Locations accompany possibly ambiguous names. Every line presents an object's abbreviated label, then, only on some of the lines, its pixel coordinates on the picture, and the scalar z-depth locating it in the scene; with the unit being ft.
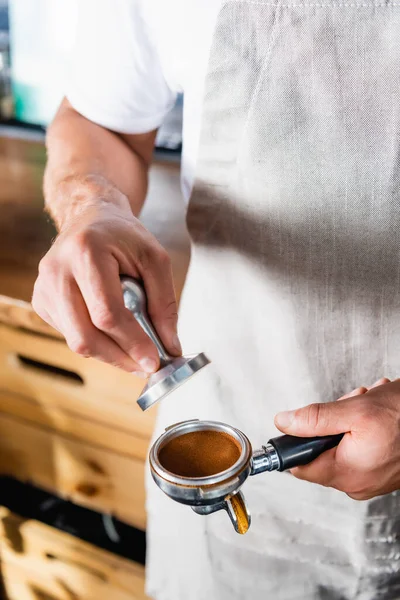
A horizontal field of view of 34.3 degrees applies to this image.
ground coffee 2.02
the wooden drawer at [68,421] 4.47
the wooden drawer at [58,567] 4.71
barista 2.16
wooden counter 4.70
